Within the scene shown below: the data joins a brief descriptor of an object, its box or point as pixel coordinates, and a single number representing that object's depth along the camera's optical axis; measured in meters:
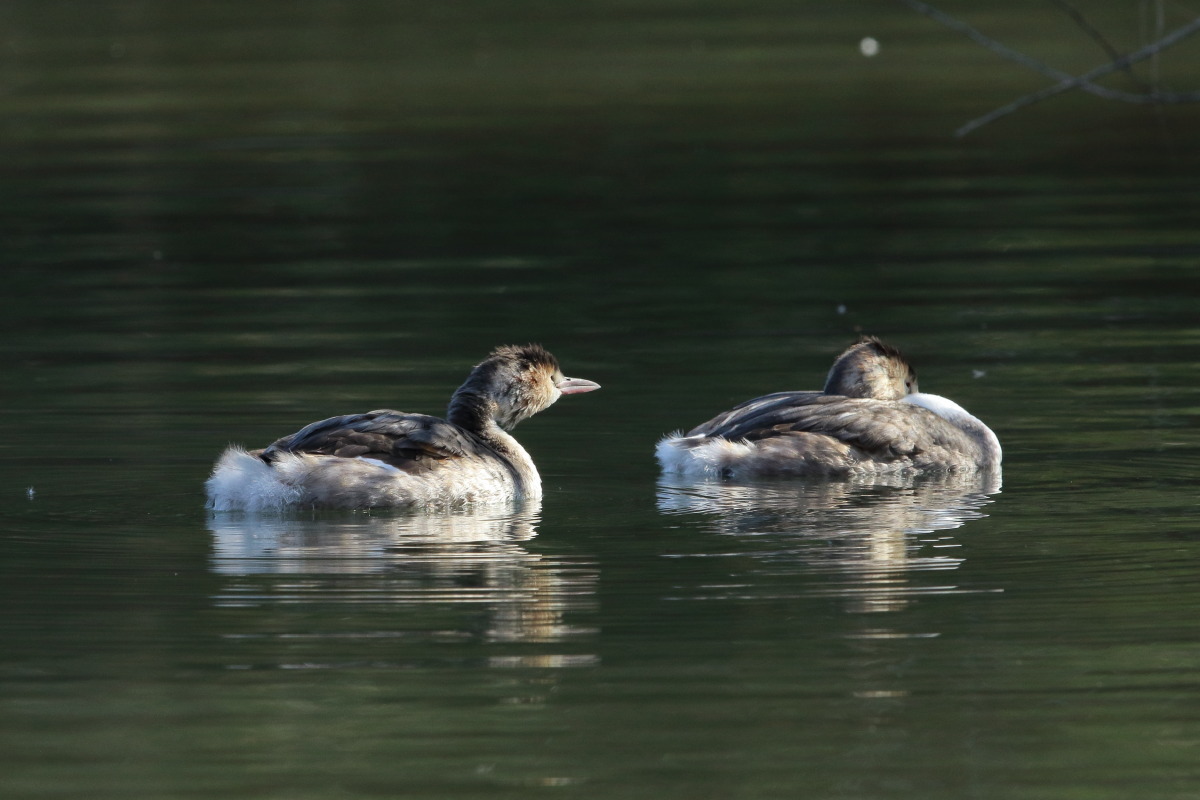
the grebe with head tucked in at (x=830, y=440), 22.87
